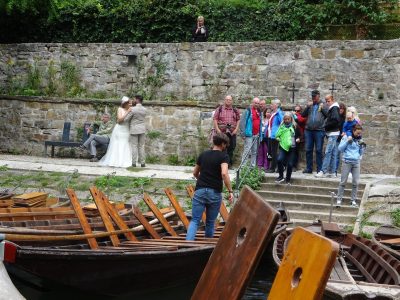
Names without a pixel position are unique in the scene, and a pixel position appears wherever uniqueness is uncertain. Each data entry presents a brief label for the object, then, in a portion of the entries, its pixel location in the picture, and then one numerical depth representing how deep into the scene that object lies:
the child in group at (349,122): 14.12
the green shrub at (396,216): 12.05
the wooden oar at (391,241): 10.54
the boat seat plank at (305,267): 3.02
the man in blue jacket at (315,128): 15.02
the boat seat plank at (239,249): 3.41
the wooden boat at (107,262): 8.09
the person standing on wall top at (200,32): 18.30
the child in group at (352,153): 12.98
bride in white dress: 16.61
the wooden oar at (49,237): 8.16
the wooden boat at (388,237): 10.45
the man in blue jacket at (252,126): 15.63
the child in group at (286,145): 14.38
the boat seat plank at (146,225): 10.51
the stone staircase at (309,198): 13.12
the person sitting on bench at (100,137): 17.47
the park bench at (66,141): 18.09
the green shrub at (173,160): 17.61
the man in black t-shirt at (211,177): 9.34
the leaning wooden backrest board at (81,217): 9.37
